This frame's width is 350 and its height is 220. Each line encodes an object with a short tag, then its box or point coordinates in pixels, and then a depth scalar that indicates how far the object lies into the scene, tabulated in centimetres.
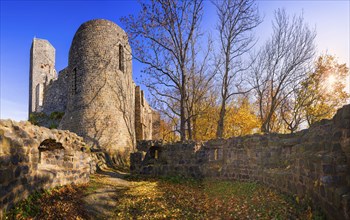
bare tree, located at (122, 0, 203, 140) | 1442
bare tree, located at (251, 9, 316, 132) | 1598
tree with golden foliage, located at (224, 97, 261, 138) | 2388
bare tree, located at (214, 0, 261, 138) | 1501
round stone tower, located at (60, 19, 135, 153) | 1634
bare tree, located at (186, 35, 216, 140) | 1757
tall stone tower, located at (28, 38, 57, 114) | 3269
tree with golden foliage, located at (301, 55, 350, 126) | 1930
